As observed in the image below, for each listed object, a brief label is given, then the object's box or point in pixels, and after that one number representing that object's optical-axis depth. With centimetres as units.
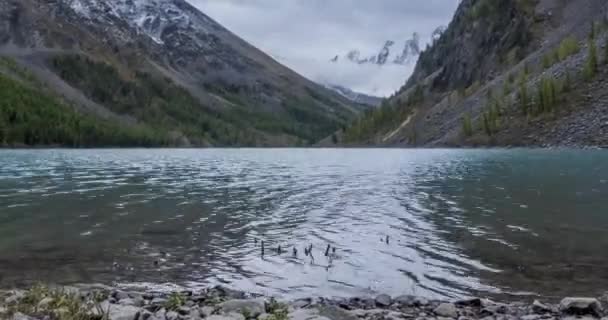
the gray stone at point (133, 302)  1409
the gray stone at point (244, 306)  1324
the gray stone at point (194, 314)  1270
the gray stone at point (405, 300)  1481
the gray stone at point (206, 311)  1306
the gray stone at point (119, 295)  1496
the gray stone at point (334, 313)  1334
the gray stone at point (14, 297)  1361
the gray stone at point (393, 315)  1326
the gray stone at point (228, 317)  1228
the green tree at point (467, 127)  15875
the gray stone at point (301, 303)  1464
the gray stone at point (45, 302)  1281
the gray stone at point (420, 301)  1473
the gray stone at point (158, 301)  1414
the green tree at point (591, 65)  13638
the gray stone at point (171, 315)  1240
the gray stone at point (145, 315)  1214
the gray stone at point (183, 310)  1323
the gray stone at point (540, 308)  1388
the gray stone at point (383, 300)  1477
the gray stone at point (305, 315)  1250
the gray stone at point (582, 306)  1348
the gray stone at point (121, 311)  1193
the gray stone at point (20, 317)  1154
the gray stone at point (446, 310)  1350
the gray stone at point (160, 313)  1245
